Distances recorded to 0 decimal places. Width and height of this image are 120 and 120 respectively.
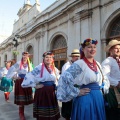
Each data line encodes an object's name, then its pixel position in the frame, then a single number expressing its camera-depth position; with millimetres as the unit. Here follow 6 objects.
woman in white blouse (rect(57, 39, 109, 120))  2119
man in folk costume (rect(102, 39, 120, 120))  2688
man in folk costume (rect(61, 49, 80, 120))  3451
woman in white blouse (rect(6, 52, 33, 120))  4441
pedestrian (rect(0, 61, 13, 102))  6999
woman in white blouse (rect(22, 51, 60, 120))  3311
